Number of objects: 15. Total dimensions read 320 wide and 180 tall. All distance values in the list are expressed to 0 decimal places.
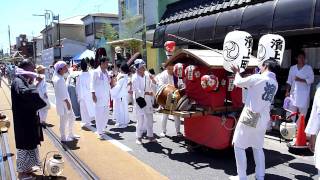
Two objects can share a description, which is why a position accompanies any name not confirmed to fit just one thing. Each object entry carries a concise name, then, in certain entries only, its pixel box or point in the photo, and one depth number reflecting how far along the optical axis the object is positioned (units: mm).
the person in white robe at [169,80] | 8989
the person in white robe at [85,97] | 11148
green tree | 30125
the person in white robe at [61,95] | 8477
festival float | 6582
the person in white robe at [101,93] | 9141
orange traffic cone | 7196
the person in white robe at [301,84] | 8211
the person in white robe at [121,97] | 10864
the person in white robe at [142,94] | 8329
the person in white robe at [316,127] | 4004
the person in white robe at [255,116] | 5305
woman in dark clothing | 5699
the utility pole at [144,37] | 19344
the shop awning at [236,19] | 9203
